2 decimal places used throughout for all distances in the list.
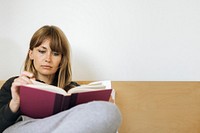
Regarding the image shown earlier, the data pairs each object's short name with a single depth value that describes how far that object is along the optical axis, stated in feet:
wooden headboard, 3.69
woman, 1.91
